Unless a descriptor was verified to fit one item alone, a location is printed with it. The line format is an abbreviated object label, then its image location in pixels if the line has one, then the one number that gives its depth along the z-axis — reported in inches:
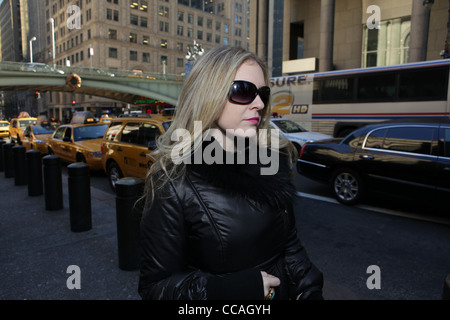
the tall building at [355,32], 873.5
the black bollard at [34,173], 262.8
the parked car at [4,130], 1012.5
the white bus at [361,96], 501.0
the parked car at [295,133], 442.0
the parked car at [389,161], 206.5
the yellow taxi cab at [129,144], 272.7
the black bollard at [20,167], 308.8
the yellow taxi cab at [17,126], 781.0
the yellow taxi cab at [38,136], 528.6
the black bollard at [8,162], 351.9
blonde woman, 52.4
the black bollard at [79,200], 183.3
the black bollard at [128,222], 142.3
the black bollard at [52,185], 223.1
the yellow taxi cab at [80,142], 370.0
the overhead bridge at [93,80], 1480.1
